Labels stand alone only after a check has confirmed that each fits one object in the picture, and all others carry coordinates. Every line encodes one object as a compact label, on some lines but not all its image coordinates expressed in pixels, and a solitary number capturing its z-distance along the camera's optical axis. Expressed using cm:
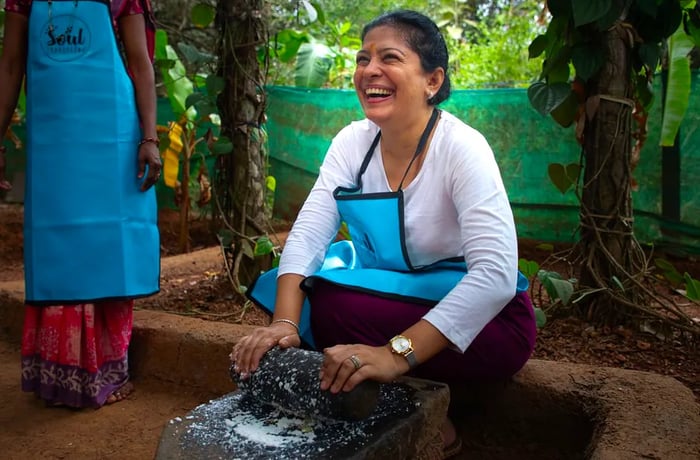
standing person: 236
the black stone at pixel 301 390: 147
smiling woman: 182
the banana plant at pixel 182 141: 469
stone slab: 140
